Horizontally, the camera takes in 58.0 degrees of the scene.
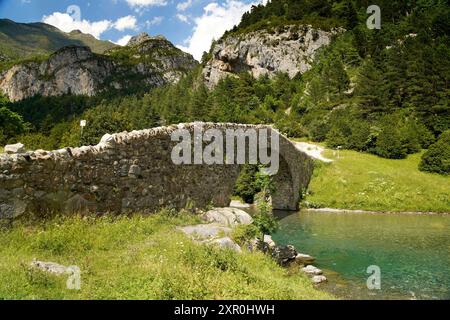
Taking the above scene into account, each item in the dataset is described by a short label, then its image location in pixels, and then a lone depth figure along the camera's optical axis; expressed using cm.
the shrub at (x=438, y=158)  4900
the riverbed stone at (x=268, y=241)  1905
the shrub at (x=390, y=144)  5497
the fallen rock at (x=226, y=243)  1274
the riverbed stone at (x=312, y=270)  1898
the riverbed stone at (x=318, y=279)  1786
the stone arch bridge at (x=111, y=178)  1131
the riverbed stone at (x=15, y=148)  1508
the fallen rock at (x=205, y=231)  1396
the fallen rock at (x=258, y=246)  1521
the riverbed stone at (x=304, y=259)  2123
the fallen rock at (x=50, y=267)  880
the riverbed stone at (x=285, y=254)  1920
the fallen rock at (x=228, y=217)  1767
